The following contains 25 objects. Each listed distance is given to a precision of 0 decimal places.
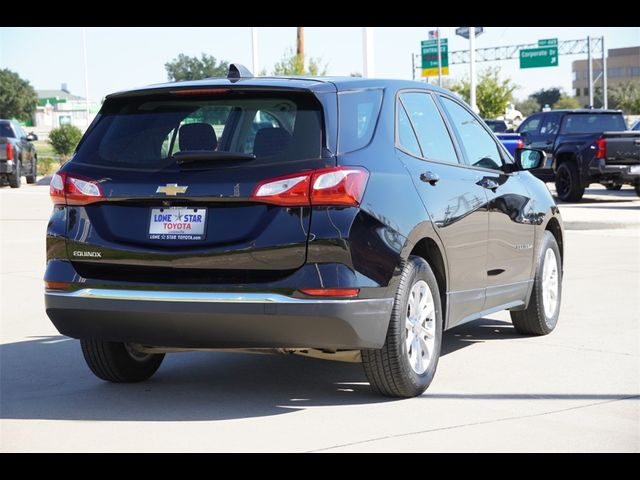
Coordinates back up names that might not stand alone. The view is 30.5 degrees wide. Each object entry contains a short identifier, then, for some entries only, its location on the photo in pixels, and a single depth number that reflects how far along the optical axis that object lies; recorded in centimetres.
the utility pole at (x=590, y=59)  7461
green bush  5609
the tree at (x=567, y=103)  13269
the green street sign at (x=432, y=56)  8394
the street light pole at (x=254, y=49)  3412
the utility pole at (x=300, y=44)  4231
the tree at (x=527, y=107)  15138
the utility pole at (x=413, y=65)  10354
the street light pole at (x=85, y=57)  6465
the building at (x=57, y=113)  13946
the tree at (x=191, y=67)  15700
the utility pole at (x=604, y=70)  7200
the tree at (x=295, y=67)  4194
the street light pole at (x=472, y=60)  4031
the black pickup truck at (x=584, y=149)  2369
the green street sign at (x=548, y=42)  8238
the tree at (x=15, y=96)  13350
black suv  587
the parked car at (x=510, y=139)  2985
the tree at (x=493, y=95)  6994
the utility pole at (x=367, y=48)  2089
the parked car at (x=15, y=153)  3269
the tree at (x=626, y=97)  10381
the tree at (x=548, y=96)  17375
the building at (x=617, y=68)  17762
